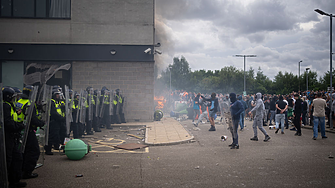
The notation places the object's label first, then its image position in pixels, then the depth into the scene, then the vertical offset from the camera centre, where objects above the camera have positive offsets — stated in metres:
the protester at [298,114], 12.75 -0.71
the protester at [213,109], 14.69 -0.56
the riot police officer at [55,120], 8.61 -0.68
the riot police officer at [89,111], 12.42 -0.60
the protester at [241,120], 15.09 -1.18
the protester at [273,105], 16.84 -0.43
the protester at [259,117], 11.19 -0.74
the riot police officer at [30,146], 5.79 -0.99
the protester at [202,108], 15.82 -0.78
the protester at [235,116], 9.50 -0.63
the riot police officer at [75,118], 10.69 -0.76
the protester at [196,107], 20.03 -0.63
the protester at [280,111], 13.72 -0.62
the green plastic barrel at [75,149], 7.47 -1.36
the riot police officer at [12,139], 4.94 -0.74
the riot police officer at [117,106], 16.16 -0.49
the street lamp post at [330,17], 17.63 +5.12
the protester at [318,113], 11.54 -0.59
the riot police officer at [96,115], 13.36 -0.81
